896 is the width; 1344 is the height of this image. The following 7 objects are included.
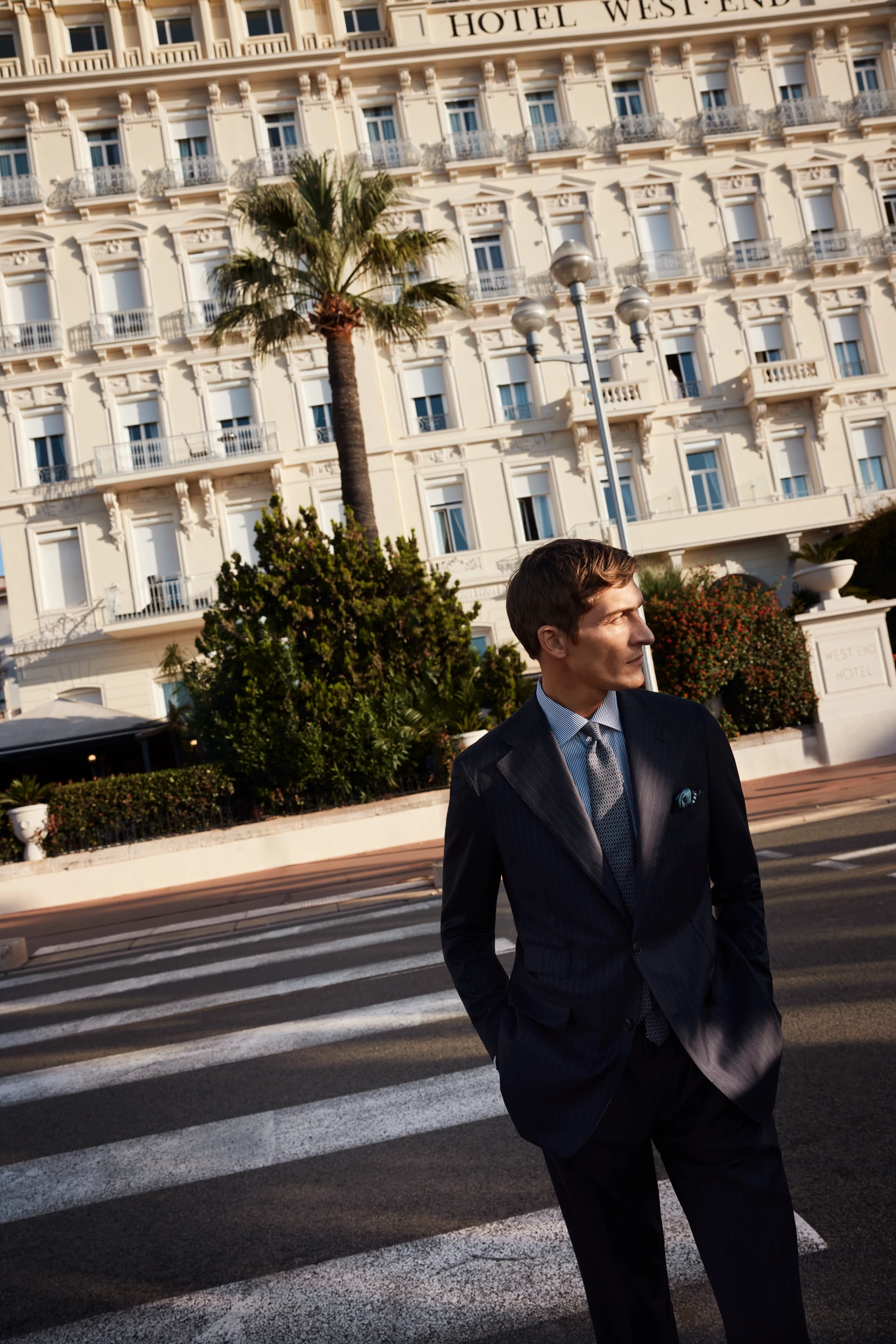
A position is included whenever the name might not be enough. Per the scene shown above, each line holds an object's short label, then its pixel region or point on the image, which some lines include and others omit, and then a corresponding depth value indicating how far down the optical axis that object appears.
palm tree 17.66
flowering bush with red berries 16.94
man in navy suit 1.87
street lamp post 12.96
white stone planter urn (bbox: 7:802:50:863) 15.55
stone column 17.25
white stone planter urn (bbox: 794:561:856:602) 16.69
